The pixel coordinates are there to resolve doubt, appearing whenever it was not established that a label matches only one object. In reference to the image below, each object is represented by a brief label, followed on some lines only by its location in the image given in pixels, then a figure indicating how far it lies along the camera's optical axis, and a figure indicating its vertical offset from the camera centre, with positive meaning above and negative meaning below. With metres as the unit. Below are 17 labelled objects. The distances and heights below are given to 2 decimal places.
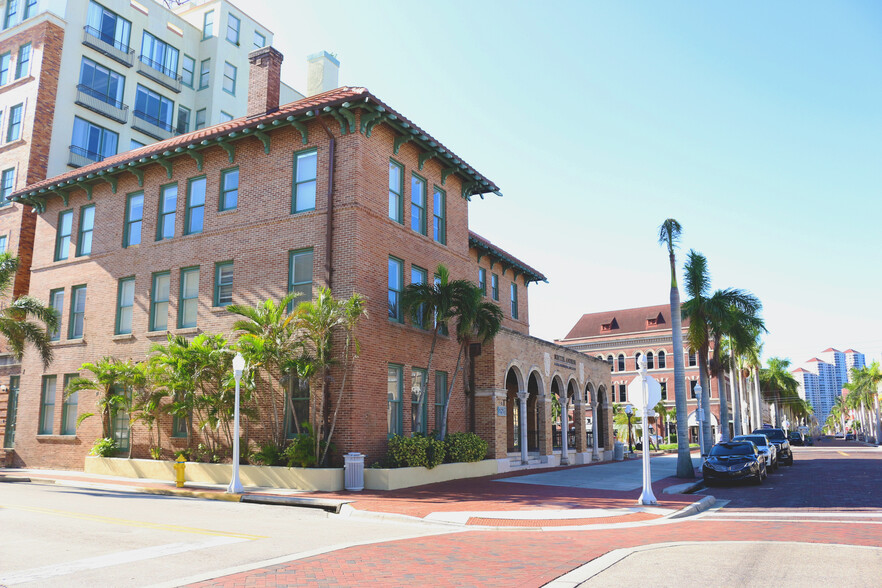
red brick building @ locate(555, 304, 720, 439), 74.25 +8.02
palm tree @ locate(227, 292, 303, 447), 17.97 +1.89
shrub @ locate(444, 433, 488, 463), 20.66 -1.02
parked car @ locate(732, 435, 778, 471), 25.75 -1.23
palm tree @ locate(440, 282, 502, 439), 19.88 +2.91
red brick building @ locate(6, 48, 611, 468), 19.48 +5.30
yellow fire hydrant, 18.16 -1.60
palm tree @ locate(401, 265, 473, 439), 19.94 +3.41
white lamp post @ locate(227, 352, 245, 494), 16.39 -0.70
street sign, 15.11 +0.53
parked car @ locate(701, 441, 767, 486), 21.00 -1.51
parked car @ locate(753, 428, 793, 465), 31.55 -1.42
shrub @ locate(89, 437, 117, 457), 22.02 -1.15
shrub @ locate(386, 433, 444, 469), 18.39 -1.04
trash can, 17.25 -1.52
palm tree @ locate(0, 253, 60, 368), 22.23 +2.95
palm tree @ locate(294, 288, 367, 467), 17.53 +2.19
